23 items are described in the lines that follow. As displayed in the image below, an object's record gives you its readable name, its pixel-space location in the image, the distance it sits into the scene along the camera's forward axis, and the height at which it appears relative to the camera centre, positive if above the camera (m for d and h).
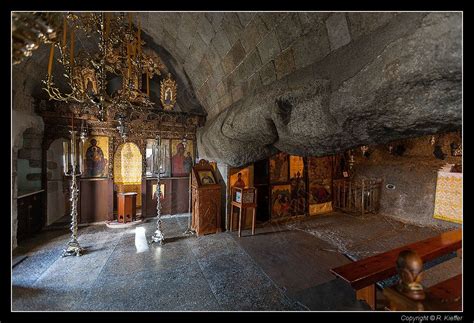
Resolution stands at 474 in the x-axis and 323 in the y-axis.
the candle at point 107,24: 2.98 +2.14
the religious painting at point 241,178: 5.33 -0.48
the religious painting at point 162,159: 6.34 +0.09
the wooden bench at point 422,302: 1.07 -0.82
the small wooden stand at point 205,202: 4.95 -1.04
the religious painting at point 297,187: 6.62 -0.90
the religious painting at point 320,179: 7.03 -0.68
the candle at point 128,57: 3.38 +1.82
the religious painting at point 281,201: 6.28 -1.29
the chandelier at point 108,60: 3.06 +1.84
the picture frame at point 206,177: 5.14 -0.42
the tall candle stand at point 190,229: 5.03 -1.78
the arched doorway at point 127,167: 6.29 -0.17
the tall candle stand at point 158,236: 4.39 -1.70
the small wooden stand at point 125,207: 5.68 -1.34
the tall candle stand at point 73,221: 3.73 -1.23
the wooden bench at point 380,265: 2.09 -1.21
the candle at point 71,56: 2.61 +1.53
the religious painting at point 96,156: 5.71 +0.18
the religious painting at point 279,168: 6.36 -0.22
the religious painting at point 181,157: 6.56 +0.16
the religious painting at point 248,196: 4.87 -0.88
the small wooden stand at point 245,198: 4.82 -0.93
